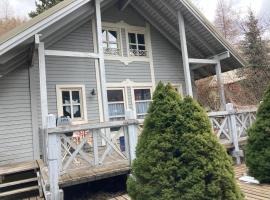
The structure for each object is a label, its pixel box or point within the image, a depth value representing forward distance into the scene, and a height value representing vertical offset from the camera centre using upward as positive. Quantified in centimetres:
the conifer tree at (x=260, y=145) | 493 -68
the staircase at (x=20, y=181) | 550 -117
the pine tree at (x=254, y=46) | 1608 +385
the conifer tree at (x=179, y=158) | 314 -52
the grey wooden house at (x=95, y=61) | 704 +189
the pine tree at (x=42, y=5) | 1856 +836
